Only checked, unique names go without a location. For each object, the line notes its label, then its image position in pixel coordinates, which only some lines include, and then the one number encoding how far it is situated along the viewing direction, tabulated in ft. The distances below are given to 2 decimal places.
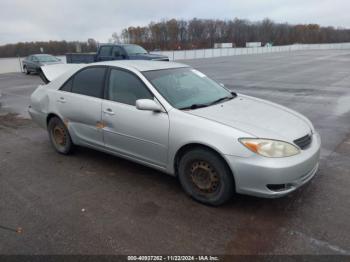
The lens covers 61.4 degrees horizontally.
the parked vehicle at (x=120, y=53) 52.34
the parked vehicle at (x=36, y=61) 70.69
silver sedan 9.71
